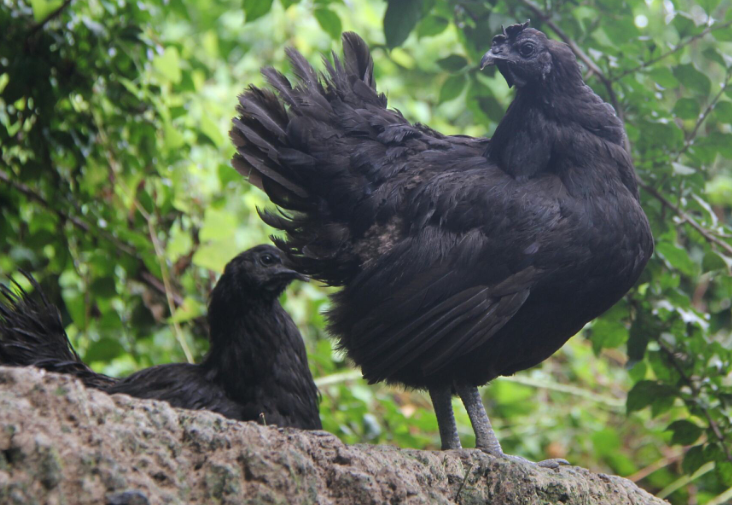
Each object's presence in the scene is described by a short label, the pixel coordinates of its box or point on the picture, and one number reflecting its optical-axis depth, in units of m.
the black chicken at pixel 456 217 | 6.31
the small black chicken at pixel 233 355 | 8.09
